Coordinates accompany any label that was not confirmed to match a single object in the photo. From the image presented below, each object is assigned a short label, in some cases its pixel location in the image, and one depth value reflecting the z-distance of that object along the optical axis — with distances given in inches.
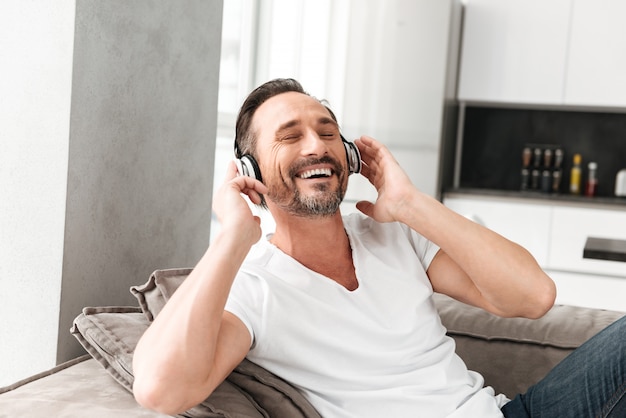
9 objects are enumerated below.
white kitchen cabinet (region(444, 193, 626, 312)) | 154.5
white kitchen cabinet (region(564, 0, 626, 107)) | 159.8
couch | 49.8
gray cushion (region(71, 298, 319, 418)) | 52.5
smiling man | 49.6
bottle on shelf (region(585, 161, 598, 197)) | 175.5
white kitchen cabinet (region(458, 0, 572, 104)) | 163.9
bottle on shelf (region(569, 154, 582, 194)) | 176.6
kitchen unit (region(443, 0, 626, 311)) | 157.9
